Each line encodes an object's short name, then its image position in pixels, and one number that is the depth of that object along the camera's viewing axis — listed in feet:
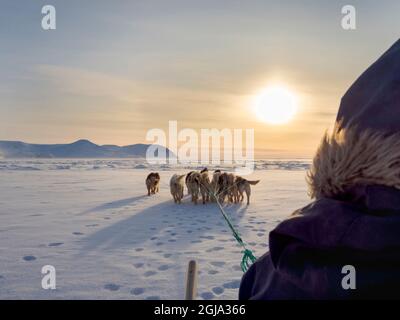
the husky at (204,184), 36.00
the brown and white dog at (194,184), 36.29
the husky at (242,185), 36.72
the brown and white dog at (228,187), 36.86
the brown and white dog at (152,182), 44.62
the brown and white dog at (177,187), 36.37
